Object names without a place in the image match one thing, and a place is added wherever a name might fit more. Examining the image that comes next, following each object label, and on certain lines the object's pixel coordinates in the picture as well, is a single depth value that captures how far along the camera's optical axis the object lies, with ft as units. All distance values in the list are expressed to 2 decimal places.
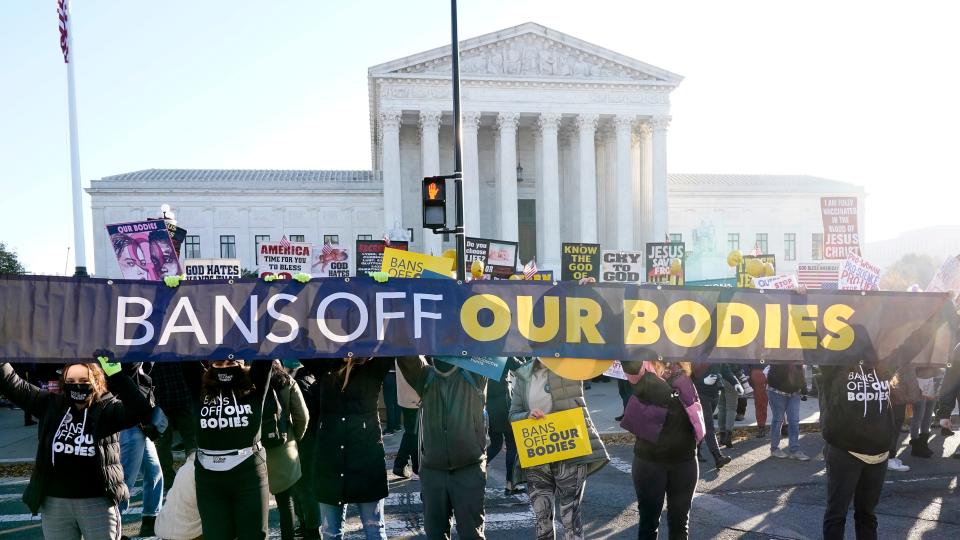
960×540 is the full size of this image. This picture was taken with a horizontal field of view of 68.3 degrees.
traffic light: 36.52
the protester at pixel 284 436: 18.96
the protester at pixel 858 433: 17.04
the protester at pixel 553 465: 17.90
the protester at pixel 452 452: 16.10
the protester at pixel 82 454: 15.19
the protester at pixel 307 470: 20.44
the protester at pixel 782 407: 31.50
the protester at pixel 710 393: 30.58
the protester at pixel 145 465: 23.07
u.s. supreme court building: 161.38
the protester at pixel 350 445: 16.49
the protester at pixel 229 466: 14.84
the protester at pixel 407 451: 28.04
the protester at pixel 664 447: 16.75
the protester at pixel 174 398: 21.50
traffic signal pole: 37.83
